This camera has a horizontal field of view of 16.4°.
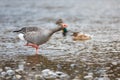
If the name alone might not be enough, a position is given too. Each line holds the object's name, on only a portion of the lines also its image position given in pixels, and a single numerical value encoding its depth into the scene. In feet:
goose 44.65
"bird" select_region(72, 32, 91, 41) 58.85
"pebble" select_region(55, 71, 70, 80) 33.96
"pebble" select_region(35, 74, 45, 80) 33.60
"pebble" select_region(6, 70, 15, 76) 35.12
